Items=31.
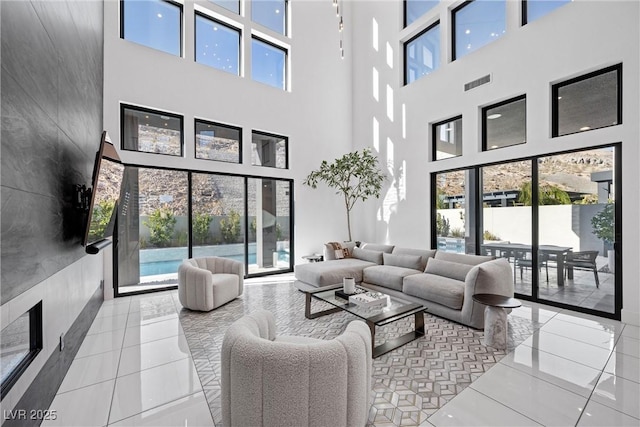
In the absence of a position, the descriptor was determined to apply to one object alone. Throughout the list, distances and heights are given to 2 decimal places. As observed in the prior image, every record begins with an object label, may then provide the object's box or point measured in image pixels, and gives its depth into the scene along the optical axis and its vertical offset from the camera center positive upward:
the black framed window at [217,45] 5.79 +3.59
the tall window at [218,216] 5.62 -0.05
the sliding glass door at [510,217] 4.67 -0.09
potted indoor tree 6.77 +0.94
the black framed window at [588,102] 3.86 +1.59
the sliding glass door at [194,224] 5.05 -0.21
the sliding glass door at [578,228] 3.89 -0.25
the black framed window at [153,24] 5.05 +3.55
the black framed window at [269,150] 6.32 +1.47
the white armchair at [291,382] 1.50 -0.93
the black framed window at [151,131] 4.95 +1.53
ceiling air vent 5.09 +2.41
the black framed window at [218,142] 5.68 +1.50
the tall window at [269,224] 6.32 -0.26
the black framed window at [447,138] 5.66 +1.53
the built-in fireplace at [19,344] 1.46 -0.77
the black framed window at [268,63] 6.44 +3.55
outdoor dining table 4.27 -0.63
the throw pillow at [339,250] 6.11 -0.82
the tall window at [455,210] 5.40 +0.04
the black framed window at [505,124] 4.77 +1.56
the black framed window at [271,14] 6.38 +4.67
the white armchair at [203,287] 3.96 -1.08
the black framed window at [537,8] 4.36 +3.26
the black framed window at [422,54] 6.09 +3.59
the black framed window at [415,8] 6.18 +4.63
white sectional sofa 3.44 -0.97
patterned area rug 2.12 -1.44
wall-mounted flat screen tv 2.55 +0.21
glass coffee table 2.85 -1.09
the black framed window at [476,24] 5.08 +3.56
